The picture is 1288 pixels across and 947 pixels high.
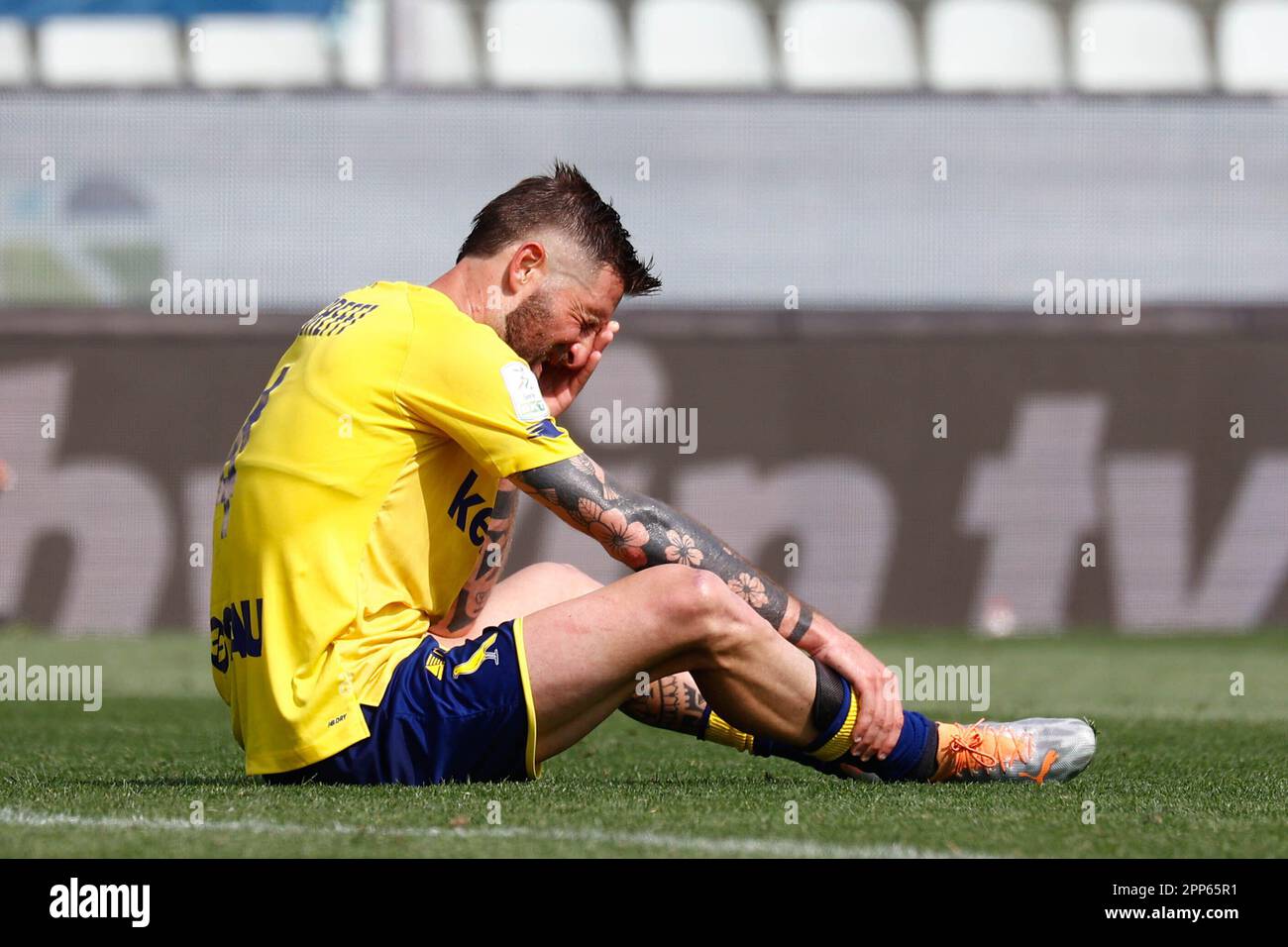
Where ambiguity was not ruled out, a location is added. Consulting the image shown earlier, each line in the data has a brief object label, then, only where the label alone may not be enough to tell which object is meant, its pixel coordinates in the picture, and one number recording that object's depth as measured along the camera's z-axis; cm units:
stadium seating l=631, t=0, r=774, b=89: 1341
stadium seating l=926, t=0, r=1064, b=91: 1388
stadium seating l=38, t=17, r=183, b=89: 1284
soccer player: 378
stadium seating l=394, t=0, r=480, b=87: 1228
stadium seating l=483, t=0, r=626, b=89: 1302
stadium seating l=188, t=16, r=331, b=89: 1283
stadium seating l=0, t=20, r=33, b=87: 1302
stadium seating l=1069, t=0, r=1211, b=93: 1384
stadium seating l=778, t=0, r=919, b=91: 1353
